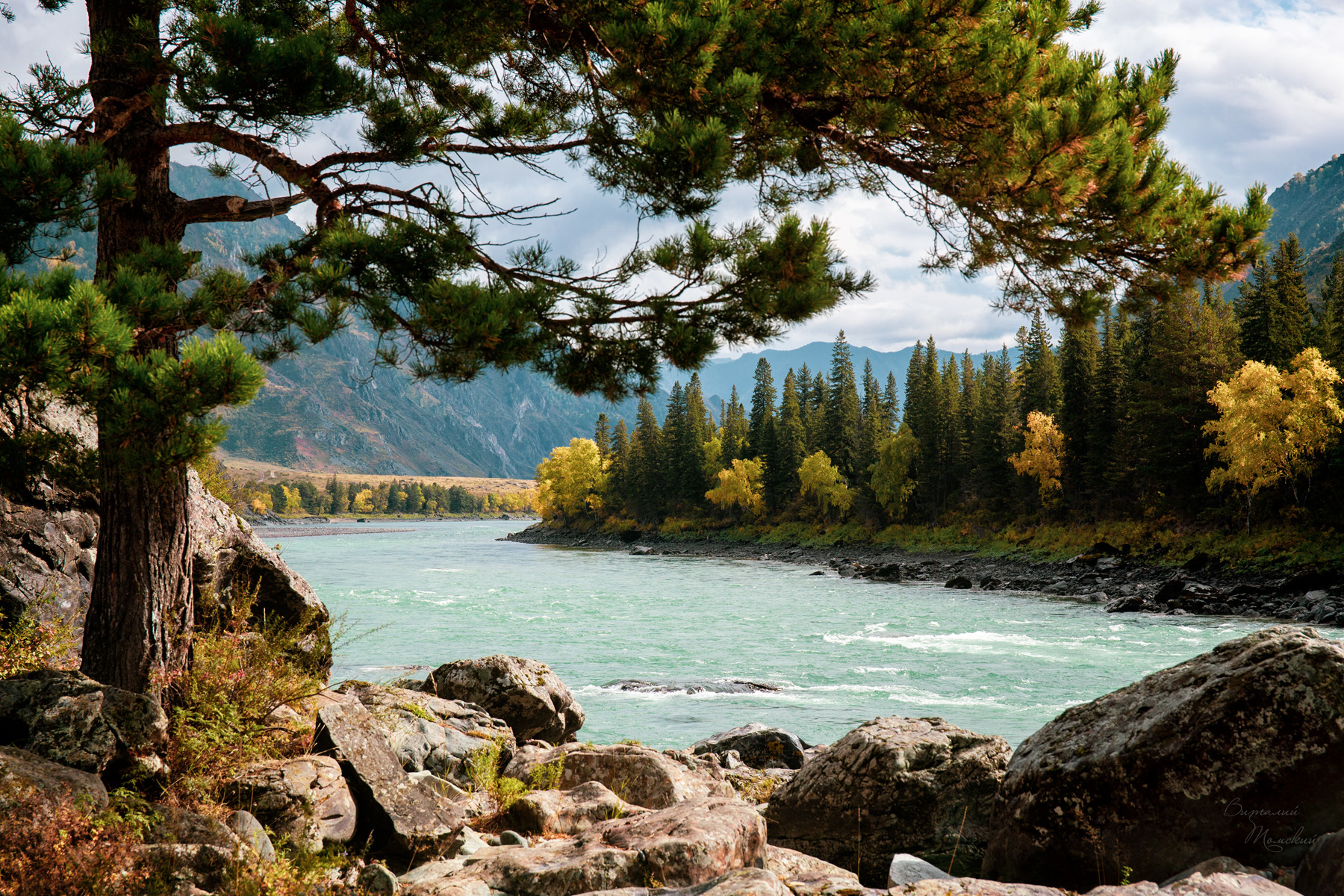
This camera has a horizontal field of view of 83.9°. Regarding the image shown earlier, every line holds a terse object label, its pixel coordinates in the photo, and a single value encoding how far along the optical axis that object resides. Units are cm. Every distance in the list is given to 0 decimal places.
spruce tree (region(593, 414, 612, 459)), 9488
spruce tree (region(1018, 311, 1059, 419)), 5316
